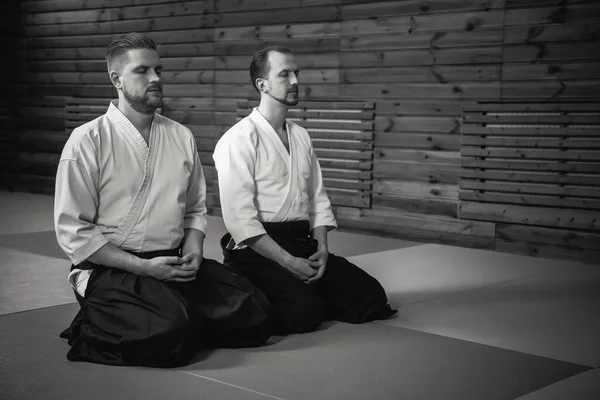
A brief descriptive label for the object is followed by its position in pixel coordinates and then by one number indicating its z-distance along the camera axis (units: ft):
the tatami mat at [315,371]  8.84
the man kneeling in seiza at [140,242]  9.75
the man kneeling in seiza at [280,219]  11.70
